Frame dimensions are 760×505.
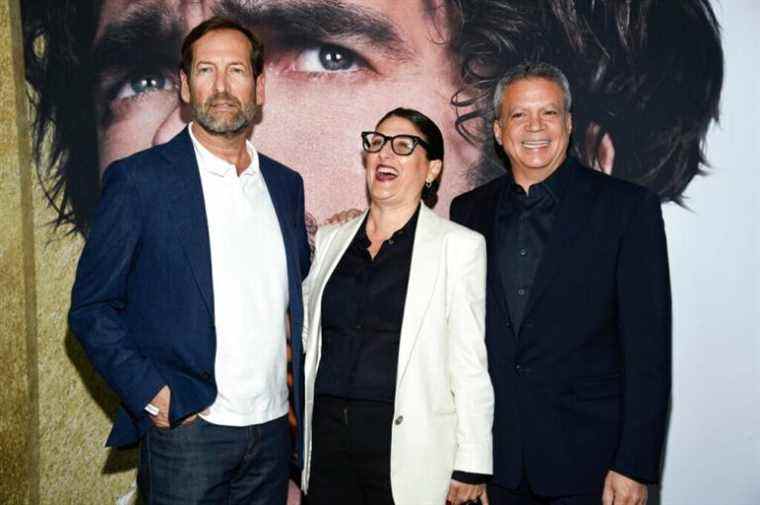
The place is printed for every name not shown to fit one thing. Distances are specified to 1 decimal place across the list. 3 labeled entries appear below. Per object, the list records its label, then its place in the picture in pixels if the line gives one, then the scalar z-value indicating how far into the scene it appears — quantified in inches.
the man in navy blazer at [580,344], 87.0
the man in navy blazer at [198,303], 86.0
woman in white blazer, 85.7
